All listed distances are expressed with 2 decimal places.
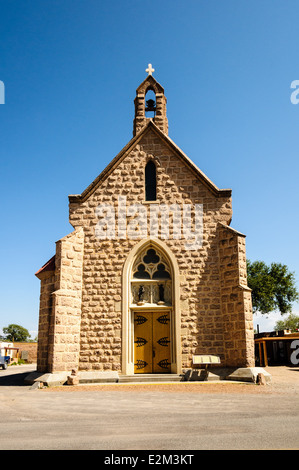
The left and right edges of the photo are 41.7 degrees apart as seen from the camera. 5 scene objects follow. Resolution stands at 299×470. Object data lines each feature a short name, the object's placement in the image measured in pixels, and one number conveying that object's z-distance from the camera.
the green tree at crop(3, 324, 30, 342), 90.72
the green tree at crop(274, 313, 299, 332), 79.31
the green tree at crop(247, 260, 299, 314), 41.47
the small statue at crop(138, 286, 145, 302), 14.56
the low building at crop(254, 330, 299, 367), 23.58
